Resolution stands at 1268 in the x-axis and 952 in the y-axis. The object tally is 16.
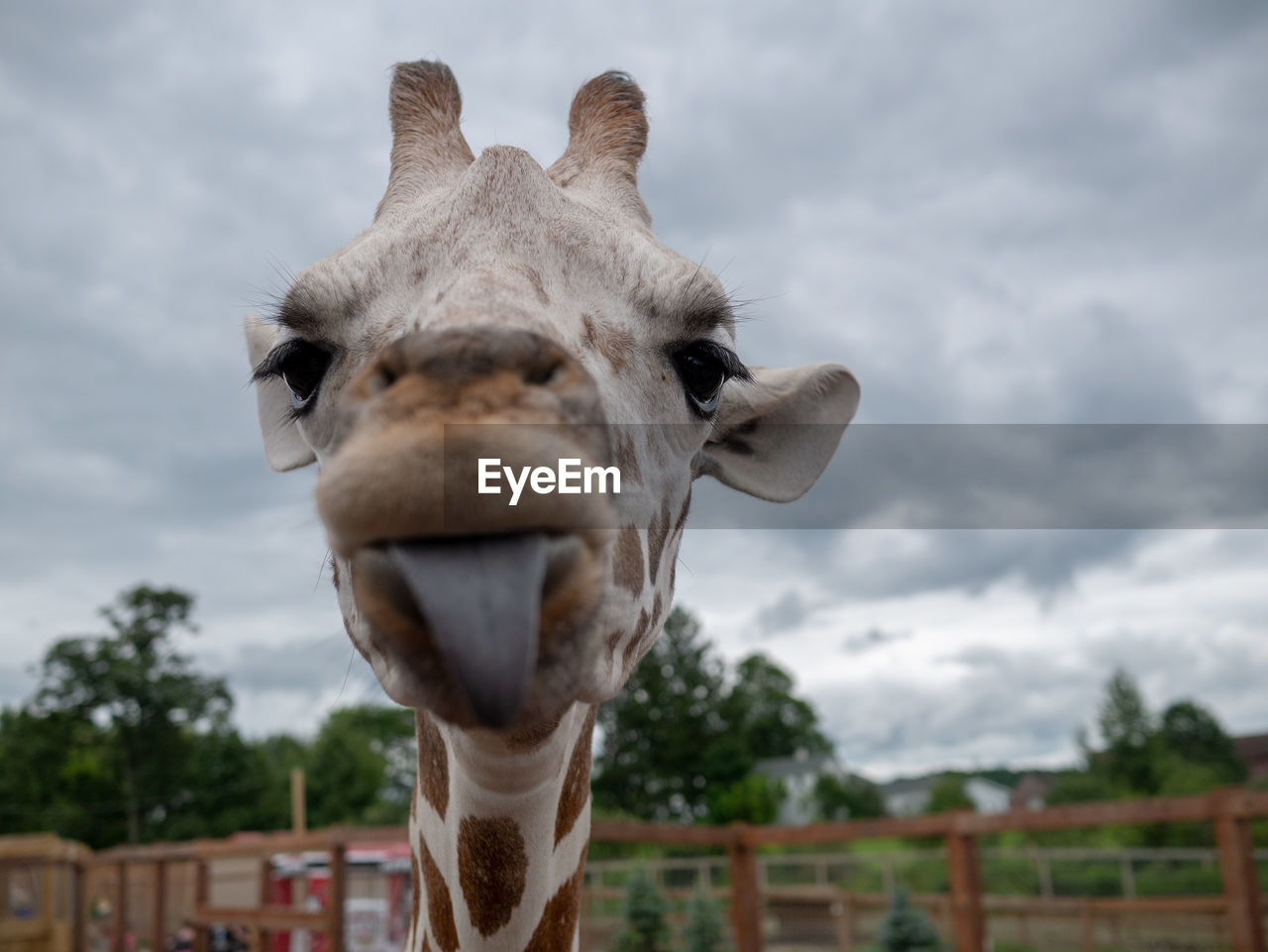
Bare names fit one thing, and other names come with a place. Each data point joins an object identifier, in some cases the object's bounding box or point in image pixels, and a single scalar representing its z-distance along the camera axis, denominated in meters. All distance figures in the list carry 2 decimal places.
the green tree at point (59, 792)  42.66
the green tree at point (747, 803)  60.34
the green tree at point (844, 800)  66.90
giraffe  1.18
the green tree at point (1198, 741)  57.88
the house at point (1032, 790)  78.81
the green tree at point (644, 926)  12.88
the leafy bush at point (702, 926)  13.17
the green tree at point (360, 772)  51.56
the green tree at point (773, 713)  84.94
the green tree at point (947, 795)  56.60
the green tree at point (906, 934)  9.87
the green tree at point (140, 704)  43.69
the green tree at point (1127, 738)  54.09
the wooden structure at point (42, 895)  16.81
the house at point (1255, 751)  70.62
